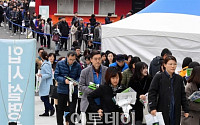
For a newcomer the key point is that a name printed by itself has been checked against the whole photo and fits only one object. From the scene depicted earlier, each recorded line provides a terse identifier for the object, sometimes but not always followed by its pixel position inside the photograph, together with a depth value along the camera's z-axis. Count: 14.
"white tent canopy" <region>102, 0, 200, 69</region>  13.60
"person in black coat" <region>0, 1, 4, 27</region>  32.69
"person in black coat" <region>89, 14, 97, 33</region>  27.50
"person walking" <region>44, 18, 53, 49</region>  24.58
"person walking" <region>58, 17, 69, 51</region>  24.39
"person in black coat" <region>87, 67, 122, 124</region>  8.38
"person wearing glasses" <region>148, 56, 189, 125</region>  8.19
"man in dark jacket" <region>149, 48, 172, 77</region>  11.56
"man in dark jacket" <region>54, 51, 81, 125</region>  10.33
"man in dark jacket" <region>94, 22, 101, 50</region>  22.41
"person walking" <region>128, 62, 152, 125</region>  8.98
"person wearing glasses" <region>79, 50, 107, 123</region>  9.20
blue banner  7.36
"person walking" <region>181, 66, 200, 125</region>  8.48
